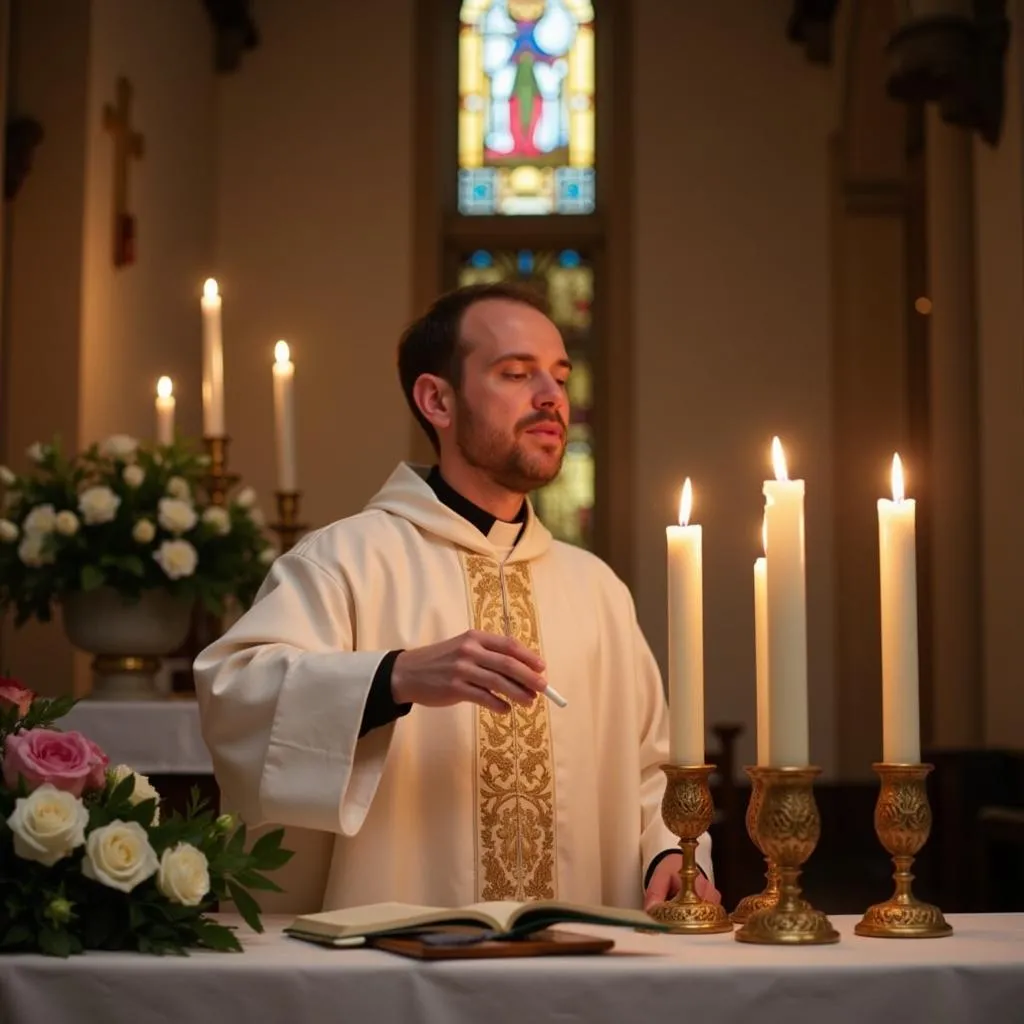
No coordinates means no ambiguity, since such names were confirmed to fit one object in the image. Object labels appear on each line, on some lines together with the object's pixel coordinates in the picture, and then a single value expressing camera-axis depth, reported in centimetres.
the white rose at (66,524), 459
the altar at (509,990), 195
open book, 208
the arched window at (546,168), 1039
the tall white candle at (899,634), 222
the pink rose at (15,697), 241
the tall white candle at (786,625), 212
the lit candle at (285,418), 488
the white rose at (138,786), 228
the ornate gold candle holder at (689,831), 232
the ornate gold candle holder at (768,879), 219
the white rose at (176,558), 460
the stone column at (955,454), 792
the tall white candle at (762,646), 219
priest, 271
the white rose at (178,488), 476
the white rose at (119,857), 205
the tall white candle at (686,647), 226
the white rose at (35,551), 462
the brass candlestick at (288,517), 486
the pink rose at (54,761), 217
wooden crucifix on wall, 730
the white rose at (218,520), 475
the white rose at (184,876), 207
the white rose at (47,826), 205
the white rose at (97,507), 464
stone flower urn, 473
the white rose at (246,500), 495
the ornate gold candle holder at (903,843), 223
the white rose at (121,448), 480
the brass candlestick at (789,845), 214
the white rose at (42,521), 463
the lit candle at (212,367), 495
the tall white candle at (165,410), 514
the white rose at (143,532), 457
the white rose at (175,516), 465
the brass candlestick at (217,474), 495
